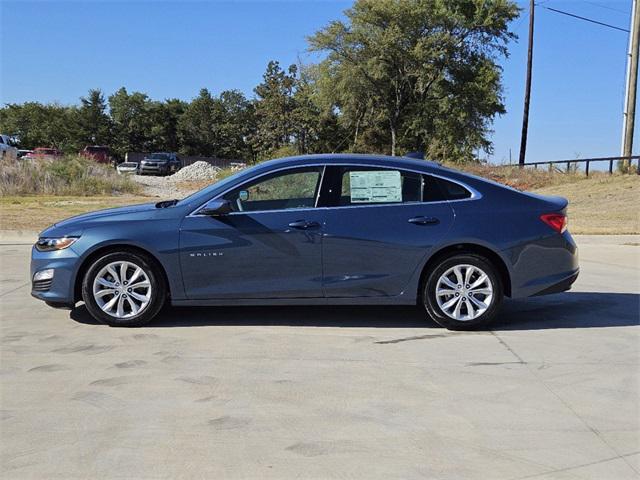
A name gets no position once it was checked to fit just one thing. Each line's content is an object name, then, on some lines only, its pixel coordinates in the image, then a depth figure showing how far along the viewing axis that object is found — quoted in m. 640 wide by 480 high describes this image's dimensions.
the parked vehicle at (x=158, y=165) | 44.25
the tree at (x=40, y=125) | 75.56
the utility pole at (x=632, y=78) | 25.17
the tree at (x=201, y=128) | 81.06
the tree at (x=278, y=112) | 53.16
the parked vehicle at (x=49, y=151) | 38.64
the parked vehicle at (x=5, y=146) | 25.95
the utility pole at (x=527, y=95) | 35.12
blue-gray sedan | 5.77
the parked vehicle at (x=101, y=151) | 38.94
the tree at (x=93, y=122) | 75.44
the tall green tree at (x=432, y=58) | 44.00
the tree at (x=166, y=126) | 79.69
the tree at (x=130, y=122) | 77.81
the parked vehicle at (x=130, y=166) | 51.62
